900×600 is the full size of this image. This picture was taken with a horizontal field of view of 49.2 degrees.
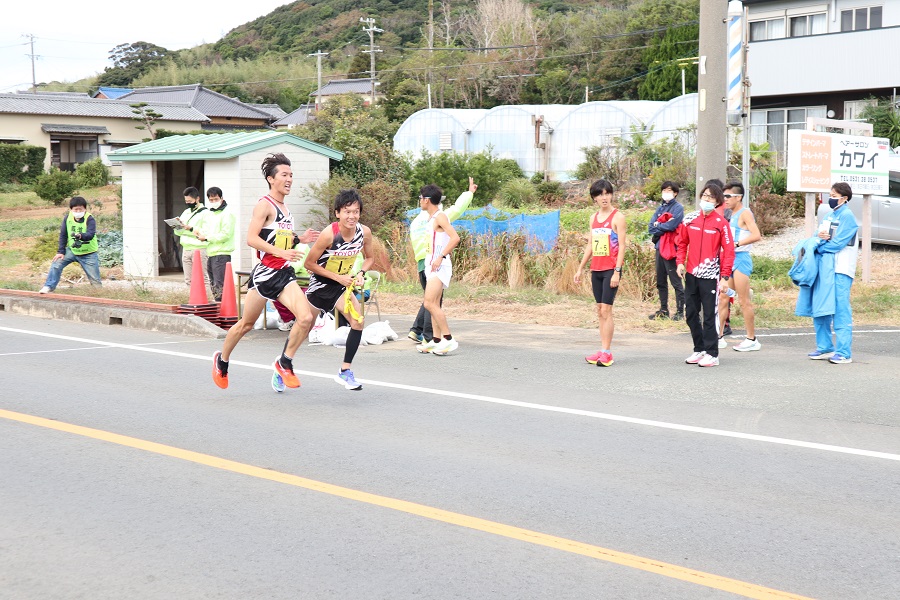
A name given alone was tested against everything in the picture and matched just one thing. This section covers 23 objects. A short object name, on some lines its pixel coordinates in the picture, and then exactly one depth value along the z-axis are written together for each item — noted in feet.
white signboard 51.26
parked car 68.03
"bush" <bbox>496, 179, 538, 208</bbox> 101.19
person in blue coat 34.53
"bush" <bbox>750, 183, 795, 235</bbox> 74.90
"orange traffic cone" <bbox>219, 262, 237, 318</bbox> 44.42
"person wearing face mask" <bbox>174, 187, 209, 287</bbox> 50.47
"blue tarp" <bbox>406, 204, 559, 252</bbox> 59.47
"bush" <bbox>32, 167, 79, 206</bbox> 130.52
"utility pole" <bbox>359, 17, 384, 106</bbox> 215.47
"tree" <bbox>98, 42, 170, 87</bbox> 319.68
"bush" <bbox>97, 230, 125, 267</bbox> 73.00
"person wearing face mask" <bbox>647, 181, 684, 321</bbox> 44.32
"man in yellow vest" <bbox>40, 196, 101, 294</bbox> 52.26
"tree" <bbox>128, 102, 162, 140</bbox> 169.81
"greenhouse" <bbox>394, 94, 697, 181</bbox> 116.16
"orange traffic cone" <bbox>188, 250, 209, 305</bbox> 46.29
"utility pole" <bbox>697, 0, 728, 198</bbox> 41.88
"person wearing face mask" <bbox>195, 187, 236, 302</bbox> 48.67
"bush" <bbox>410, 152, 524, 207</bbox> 80.94
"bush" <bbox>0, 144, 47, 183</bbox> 154.71
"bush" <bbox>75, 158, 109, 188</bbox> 151.74
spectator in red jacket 34.04
